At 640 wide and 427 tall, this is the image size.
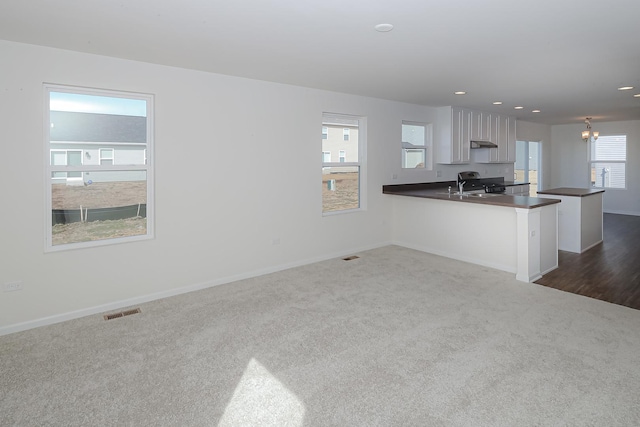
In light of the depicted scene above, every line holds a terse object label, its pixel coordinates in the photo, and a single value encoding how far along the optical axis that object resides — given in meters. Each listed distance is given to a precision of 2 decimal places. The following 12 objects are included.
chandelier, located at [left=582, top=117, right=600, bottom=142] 7.76
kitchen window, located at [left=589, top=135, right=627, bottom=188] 9.00
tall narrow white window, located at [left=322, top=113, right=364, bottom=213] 5.23
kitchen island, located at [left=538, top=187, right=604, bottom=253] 5.43
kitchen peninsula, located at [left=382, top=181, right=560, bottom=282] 4.27
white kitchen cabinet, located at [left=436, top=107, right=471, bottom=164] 6.50
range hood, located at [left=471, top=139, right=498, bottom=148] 6.94
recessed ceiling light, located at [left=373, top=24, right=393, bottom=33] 2.69
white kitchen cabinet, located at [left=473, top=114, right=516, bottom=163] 7.38
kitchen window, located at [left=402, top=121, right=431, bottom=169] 6.32
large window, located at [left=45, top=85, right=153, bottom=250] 3.27
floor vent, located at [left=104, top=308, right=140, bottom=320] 3.34
